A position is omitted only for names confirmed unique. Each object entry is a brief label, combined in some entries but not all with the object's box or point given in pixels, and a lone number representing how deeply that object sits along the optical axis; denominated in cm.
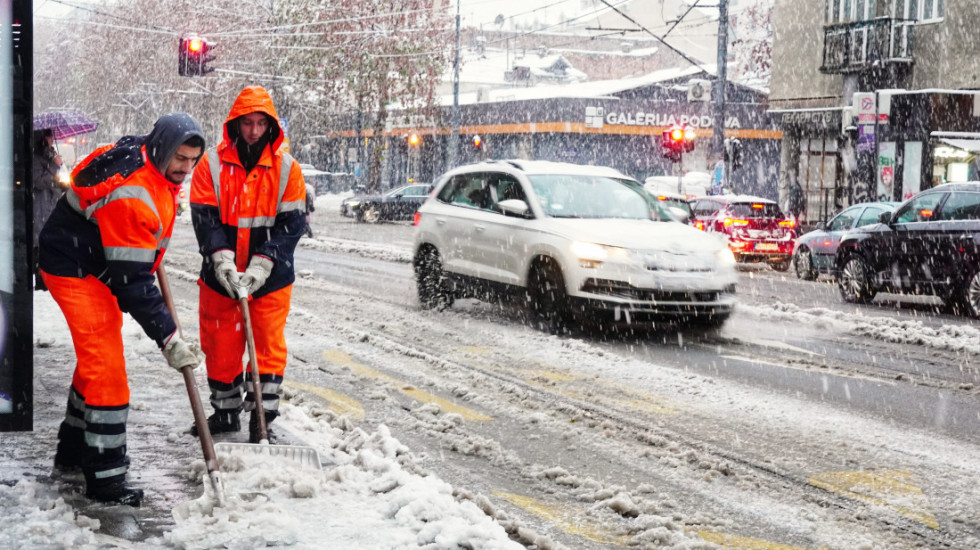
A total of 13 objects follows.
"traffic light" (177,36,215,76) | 2900
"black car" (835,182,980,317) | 1418
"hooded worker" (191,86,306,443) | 595
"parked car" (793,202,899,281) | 1995
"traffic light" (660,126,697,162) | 3184
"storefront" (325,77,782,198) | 5016
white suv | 1064
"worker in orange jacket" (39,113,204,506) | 473
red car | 2270
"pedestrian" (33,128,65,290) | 1170
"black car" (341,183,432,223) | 4034
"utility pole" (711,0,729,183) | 2834
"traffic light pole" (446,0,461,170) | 4504
